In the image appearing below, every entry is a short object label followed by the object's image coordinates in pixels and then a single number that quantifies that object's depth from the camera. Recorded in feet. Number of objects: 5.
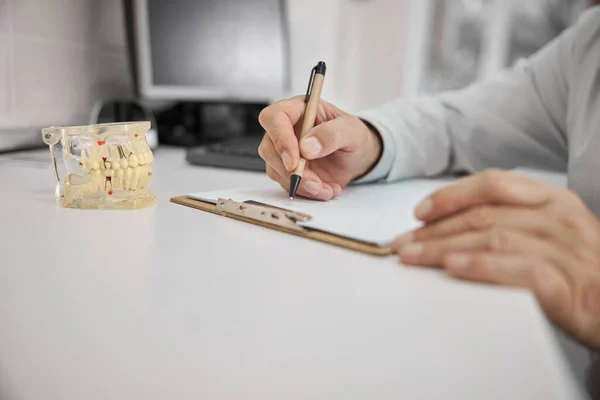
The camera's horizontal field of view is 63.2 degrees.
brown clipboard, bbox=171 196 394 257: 1.34
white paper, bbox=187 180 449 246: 1.45
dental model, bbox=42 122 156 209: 1.84
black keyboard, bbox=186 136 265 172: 2.84
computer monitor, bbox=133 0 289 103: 4.02
